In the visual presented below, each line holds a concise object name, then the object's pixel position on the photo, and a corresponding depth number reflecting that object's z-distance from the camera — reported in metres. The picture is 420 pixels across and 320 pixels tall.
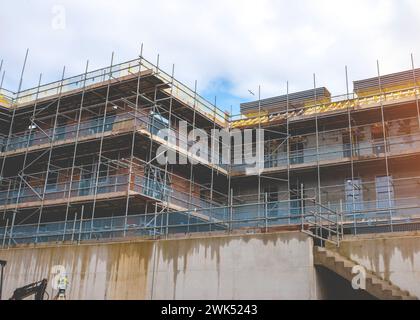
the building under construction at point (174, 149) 24.83
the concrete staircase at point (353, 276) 14.08
